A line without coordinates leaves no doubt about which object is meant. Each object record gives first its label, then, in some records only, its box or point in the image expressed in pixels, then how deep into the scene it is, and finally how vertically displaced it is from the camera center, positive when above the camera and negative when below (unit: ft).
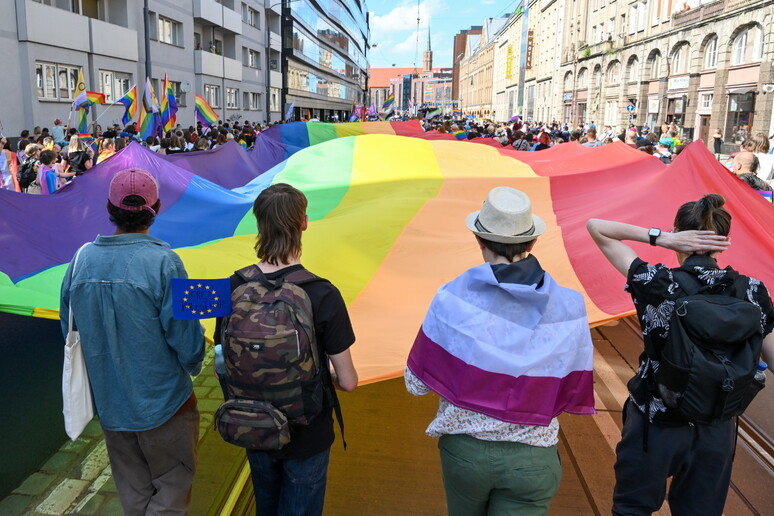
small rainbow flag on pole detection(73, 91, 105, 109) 43.32 +2.96
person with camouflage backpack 7.29 -2.70
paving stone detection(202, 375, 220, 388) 17.66 -7.22
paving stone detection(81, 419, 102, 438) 15.19 -7.59
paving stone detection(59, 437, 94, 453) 14.33 -7.50
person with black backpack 7.85 -2.87
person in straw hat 7.10 -2.70
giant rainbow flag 12.27 -1.99
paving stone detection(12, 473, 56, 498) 12.51 -7.47
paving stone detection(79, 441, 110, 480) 13.24 -7.50
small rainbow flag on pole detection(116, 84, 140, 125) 43.62 +2.83
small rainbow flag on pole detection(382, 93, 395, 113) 102.13 +7.25
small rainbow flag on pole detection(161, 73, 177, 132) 45.84 +2.41
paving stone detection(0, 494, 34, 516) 11.82 -7.46
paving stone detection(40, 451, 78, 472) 13.50 -7.50
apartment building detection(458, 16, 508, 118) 385.70 +58.40
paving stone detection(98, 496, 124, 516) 11.83 -7.47
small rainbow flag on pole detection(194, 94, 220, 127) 46.62 +2.34
